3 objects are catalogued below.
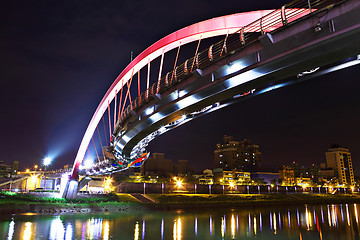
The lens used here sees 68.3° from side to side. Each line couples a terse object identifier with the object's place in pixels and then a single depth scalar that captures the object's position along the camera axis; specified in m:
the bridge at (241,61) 9.51
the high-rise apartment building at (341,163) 178.60
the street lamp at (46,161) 72.49
